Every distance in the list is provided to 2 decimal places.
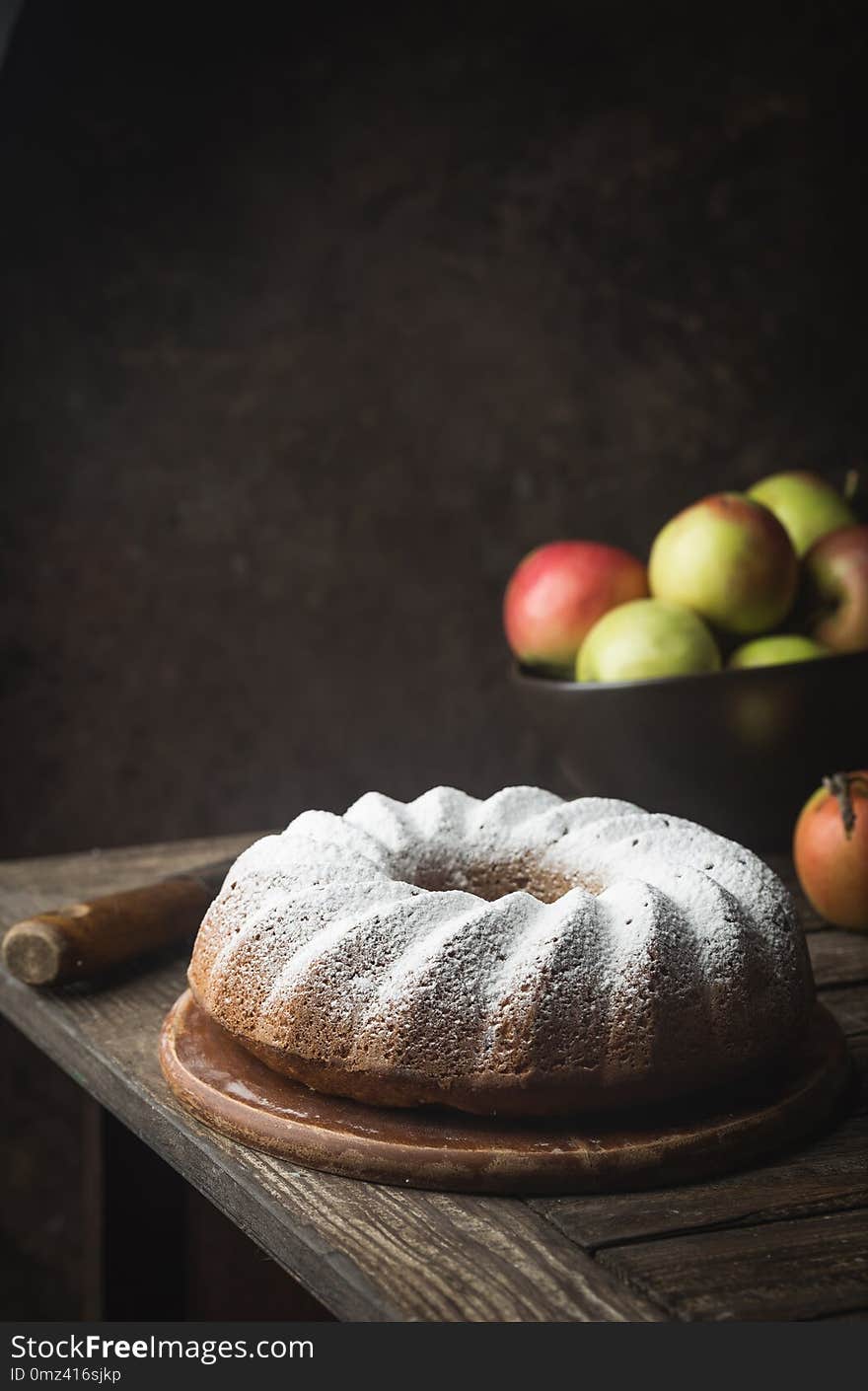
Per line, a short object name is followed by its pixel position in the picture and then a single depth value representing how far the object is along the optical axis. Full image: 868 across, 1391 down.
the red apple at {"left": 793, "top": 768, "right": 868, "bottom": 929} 1.23
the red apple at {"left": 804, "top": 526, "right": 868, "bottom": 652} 1.51
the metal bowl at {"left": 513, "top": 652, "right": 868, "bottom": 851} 1.43
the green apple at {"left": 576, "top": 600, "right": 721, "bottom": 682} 1.47
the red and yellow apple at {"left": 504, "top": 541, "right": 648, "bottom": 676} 1.61
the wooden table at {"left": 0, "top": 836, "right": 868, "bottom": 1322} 0.66
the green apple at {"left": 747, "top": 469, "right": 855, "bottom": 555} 1.67
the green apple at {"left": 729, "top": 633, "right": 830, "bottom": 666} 1.46
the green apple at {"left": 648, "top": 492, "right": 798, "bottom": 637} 1.51
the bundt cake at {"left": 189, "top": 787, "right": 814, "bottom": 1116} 0.79
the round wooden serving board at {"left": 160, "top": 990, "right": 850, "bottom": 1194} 0.77
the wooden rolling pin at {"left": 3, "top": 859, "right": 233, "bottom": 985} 1.11
